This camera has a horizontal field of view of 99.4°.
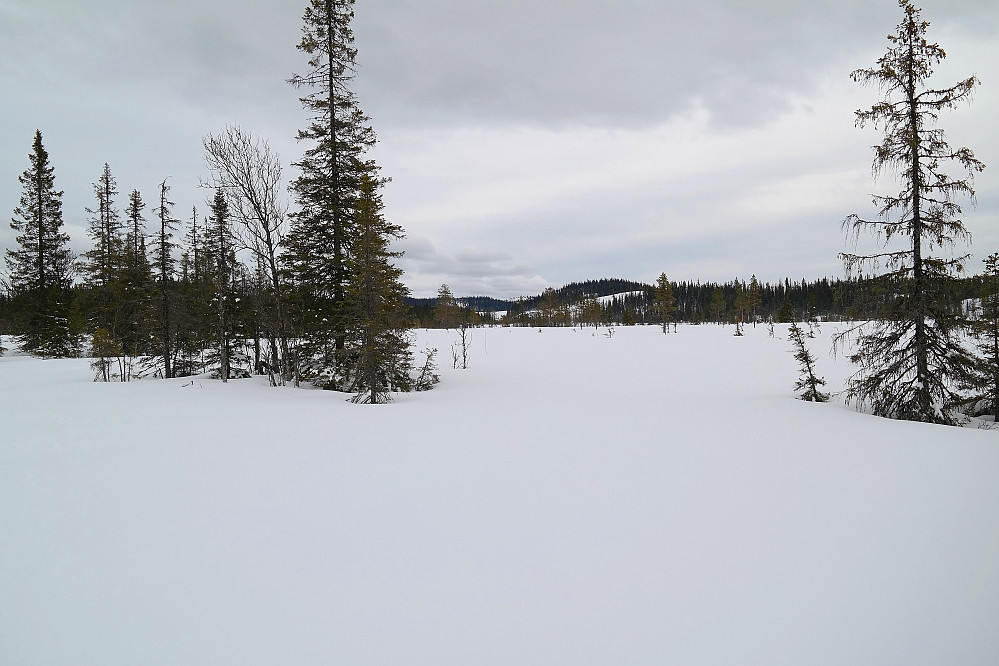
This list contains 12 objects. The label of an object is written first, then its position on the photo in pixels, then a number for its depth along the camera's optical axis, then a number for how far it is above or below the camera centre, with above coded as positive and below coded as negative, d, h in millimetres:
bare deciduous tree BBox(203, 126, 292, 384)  15227 +4751
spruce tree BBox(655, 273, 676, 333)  64125 +4790
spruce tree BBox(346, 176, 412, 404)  12422 +293
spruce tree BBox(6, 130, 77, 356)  27578 +4220
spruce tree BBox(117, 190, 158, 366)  21969 +2321
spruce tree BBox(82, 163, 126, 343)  23328 +3883
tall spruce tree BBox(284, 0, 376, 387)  15758 +4889
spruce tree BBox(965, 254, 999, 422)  10211 -223
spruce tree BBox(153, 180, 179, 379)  19156 +2518
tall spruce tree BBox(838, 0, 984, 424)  10398 +980
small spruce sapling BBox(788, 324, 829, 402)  11891 -1556
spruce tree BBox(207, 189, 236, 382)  16812 +2194
